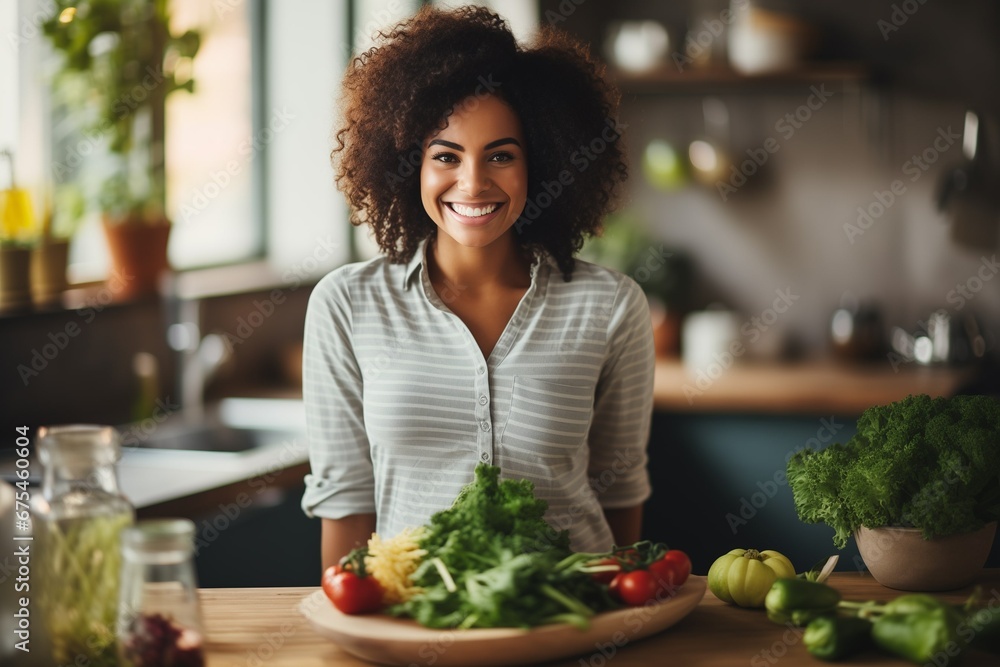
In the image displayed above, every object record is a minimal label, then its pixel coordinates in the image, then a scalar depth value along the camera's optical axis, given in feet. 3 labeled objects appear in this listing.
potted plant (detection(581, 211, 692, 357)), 13.51
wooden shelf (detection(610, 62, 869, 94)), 12.75
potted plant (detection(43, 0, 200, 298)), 8.54
